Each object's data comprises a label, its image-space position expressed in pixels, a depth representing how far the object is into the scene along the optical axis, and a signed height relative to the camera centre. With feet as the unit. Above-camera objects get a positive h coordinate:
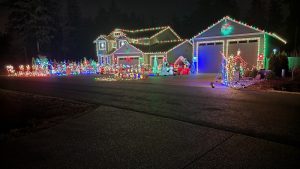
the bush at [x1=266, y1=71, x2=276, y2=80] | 63.21 -2.41
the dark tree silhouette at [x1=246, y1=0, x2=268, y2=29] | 230.27 +53.71
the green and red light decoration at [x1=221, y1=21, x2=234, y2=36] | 92.88 +14.71
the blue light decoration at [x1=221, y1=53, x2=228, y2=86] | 60.52 -2.18
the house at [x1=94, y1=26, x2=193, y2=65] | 116.16 +11.47
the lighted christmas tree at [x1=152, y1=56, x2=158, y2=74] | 108.20 -0.06
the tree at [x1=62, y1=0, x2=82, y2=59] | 222.48 +33.70
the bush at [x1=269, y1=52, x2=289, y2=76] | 67.79 +0.76
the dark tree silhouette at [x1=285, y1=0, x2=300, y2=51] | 118.57 +21.50
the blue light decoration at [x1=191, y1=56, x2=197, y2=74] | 103.45 +0.51
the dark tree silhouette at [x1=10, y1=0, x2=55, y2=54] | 187.52 +38.33
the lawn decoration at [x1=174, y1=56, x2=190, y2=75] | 101.81 +0.62
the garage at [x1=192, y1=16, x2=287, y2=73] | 87.15 +8.72
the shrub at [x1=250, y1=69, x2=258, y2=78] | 70.27 -2.01
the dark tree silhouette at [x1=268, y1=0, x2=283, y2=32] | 188.79 +39.84
